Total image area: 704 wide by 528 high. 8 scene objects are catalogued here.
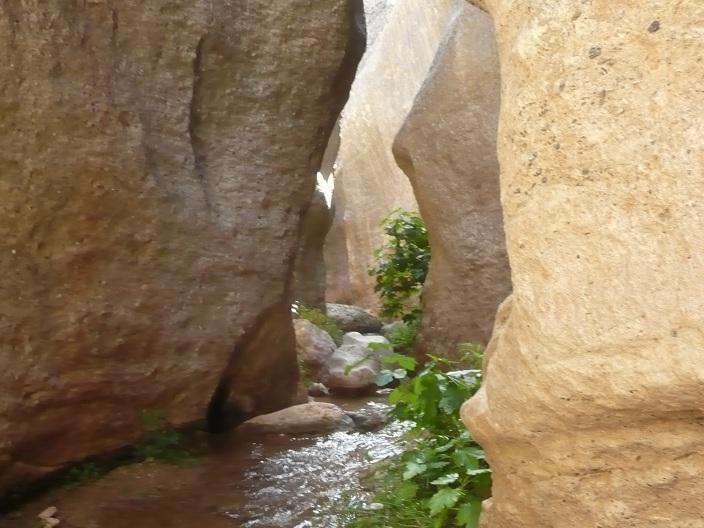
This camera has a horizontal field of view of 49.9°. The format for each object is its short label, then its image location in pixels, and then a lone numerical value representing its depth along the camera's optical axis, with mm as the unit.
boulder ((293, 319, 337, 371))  7191
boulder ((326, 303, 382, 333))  10312
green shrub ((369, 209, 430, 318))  8914
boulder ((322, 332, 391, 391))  6859
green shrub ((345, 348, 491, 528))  2875
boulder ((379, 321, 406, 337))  9724
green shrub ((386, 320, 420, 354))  7679
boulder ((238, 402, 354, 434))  4977
